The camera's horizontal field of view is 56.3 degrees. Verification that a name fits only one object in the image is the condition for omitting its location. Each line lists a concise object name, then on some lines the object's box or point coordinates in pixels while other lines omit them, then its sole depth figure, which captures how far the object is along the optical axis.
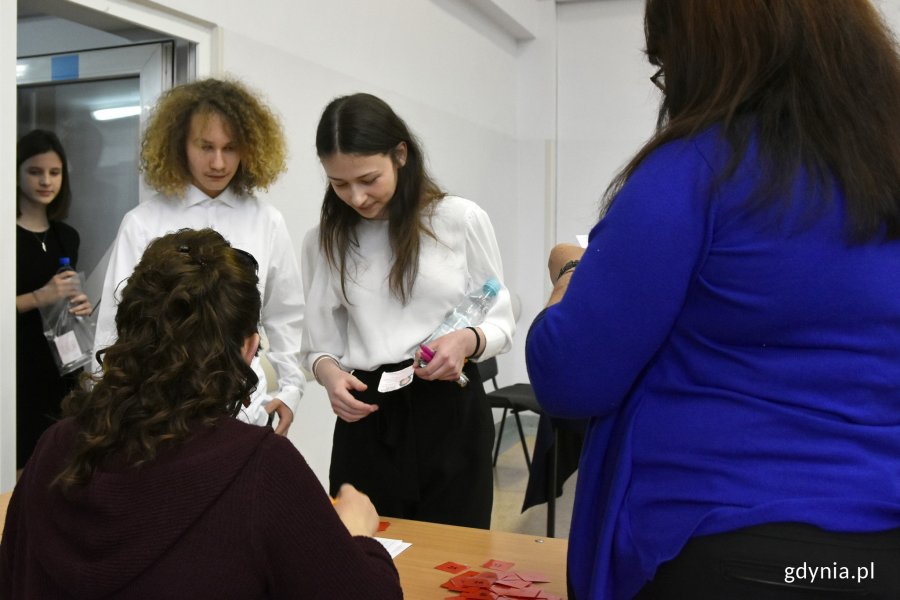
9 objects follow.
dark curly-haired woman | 0.98
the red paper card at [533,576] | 1.46
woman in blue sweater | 0.84
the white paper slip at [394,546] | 1.61
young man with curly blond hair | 2.23
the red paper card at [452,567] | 1.52
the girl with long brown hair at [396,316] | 1.91
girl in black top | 3.03
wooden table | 1.46
